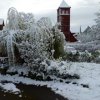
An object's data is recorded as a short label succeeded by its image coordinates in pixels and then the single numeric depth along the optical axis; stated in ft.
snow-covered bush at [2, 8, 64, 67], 18.15
